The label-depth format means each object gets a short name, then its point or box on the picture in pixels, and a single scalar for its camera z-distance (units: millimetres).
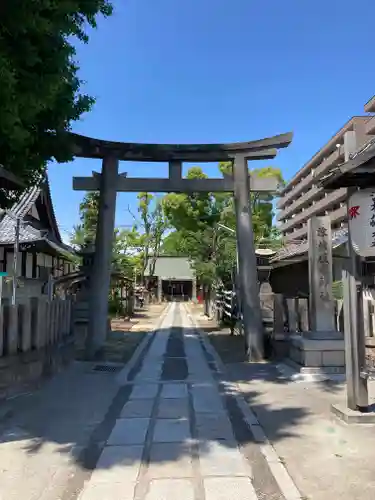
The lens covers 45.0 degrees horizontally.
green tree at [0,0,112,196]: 5668
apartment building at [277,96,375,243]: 47344
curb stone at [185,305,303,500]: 3852
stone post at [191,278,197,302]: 55419
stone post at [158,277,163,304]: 57903
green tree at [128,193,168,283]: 46156
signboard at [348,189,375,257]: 5523
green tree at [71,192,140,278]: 28000
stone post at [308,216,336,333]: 9172
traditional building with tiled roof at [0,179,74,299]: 16891
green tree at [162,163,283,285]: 25125
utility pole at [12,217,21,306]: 12030
